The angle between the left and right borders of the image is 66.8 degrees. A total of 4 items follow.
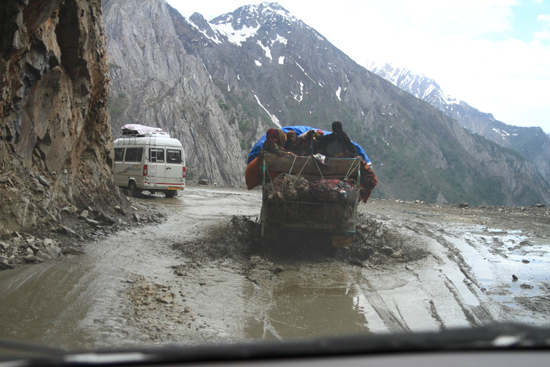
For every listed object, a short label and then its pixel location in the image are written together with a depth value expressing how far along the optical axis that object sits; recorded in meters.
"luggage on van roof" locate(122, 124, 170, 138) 18.84
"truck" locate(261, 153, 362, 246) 7.62
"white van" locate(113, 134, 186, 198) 16.12
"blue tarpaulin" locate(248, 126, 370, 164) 9.33
